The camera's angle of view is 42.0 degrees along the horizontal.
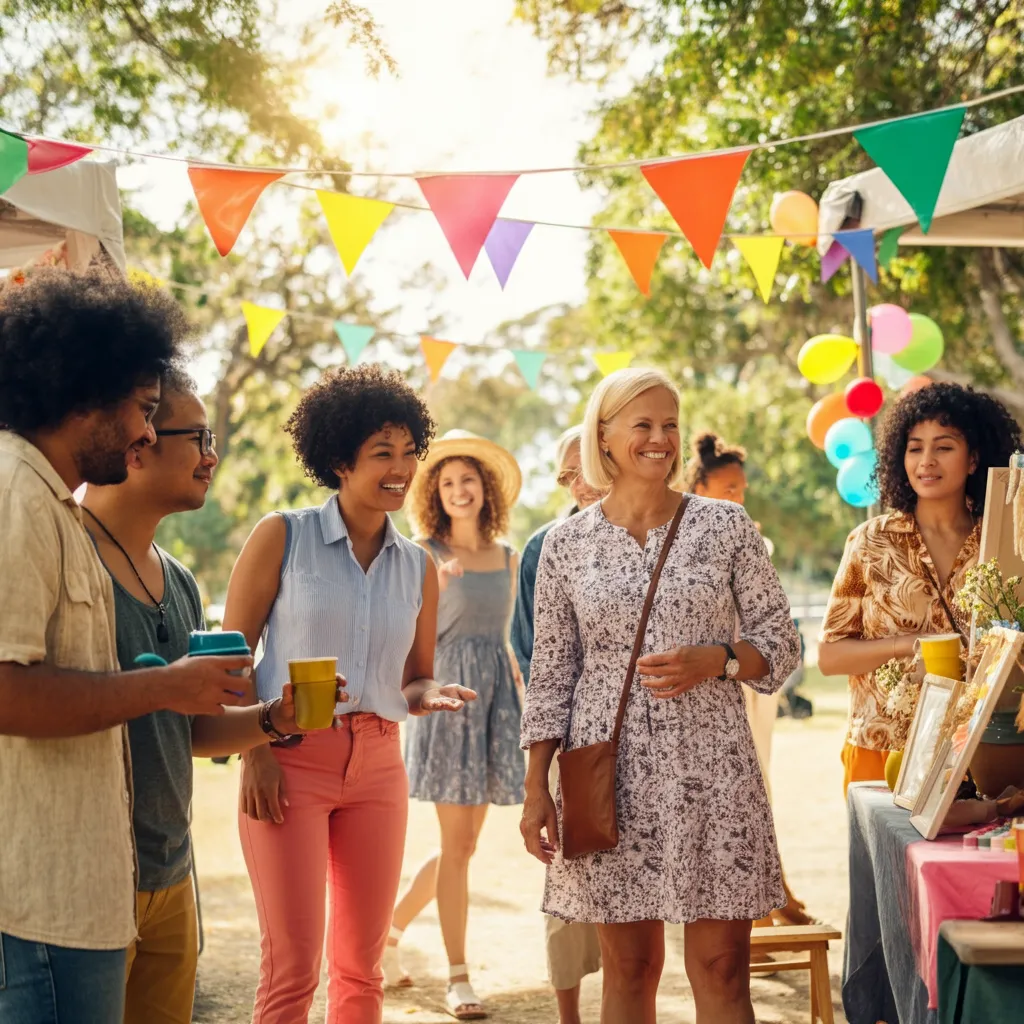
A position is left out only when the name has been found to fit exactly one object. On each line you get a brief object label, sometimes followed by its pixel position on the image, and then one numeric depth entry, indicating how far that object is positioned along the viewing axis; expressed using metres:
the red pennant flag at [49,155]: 4.66
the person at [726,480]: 5.71
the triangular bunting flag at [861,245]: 5.91
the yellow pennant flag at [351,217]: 5.53
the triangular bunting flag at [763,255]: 6.31
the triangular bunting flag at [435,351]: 8.05
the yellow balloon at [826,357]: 7.14
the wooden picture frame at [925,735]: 2.89
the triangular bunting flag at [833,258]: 6.18
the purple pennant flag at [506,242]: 5.91
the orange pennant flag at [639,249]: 6.11
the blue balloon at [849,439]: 6.84
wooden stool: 4.21
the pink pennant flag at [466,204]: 5.09
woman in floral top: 3.81
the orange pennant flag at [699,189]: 5.16
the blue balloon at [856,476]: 6.68
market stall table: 2.46
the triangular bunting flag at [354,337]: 8.05
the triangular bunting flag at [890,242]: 6.05
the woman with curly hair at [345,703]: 3.16
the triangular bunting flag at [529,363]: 8.80
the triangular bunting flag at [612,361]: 8.14
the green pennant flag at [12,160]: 4.60
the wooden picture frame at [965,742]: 2.59
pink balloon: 7.61
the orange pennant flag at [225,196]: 5.09
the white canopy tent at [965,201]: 5.06
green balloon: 7.68
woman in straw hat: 5.13
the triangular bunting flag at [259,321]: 7.32
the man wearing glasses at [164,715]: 2.52
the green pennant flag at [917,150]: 4.87
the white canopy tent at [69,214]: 4.75
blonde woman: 3.09
